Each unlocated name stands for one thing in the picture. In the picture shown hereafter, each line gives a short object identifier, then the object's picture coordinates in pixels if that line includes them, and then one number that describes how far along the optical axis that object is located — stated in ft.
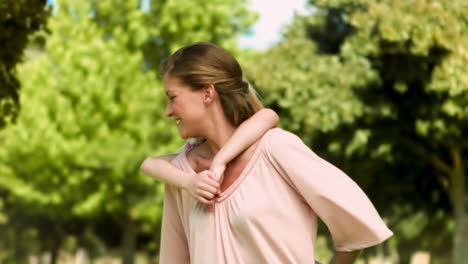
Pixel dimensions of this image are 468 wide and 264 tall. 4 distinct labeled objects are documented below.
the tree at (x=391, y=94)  56.75
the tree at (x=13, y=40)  37.27
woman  10.36
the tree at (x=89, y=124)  97.30
